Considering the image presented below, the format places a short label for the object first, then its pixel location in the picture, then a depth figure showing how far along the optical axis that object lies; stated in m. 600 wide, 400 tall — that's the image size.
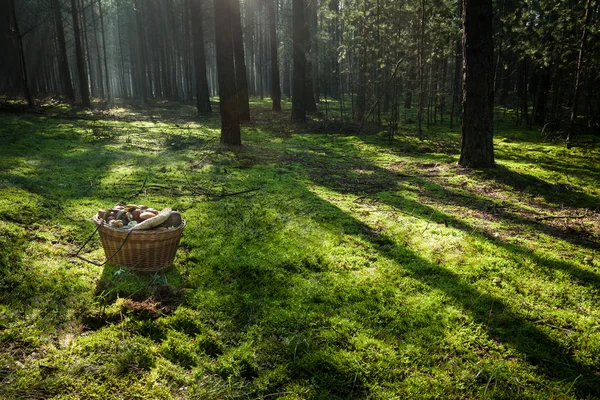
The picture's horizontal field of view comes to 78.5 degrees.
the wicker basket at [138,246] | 3.91
